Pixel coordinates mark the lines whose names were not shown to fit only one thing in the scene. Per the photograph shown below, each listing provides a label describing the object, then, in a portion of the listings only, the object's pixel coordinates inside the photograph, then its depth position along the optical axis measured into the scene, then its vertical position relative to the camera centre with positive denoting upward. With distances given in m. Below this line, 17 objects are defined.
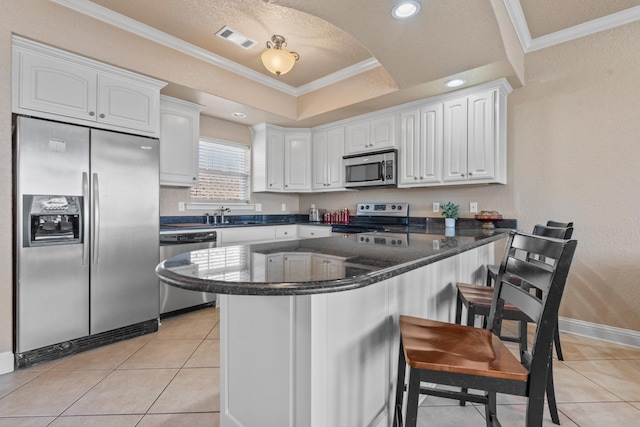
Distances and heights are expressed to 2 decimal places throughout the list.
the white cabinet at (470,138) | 2.99 +0.79
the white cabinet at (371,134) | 3.77 +1.06
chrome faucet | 4.15 +0.03
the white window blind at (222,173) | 4.11 +0.60
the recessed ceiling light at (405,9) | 1.96 +1.38
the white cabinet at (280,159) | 4.44 +0.84
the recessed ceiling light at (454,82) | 2.94 +1.32
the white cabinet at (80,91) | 2.19 +1.01
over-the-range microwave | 3.69 +0.59
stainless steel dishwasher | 3.04 -0.36
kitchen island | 0.87 -0.42
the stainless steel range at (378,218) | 3.85 -0.05
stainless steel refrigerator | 2.17 -0.14
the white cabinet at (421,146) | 3.36 +0.80
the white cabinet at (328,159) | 4.33 +0.83
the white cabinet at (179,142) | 3.32 +0.84
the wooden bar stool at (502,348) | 0.92 -0.48
